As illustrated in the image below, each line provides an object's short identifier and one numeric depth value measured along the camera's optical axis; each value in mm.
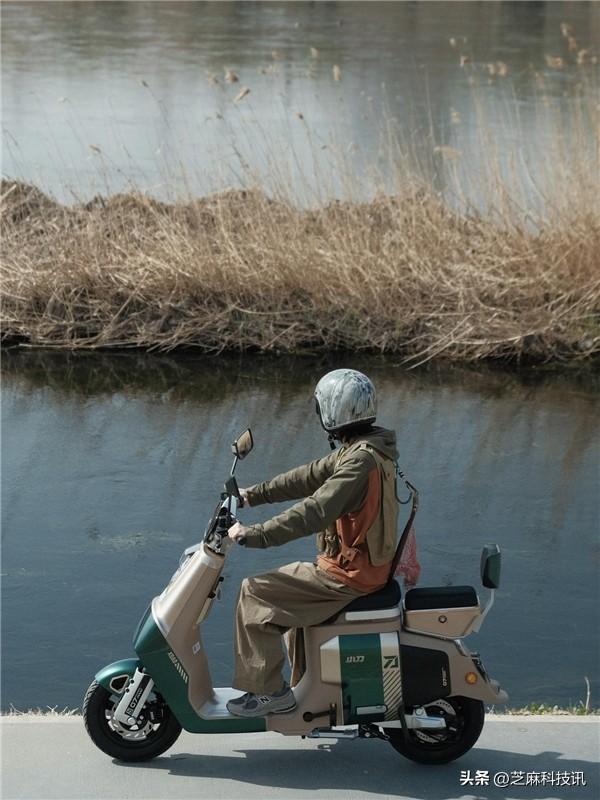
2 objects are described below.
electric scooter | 8781
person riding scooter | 8703
